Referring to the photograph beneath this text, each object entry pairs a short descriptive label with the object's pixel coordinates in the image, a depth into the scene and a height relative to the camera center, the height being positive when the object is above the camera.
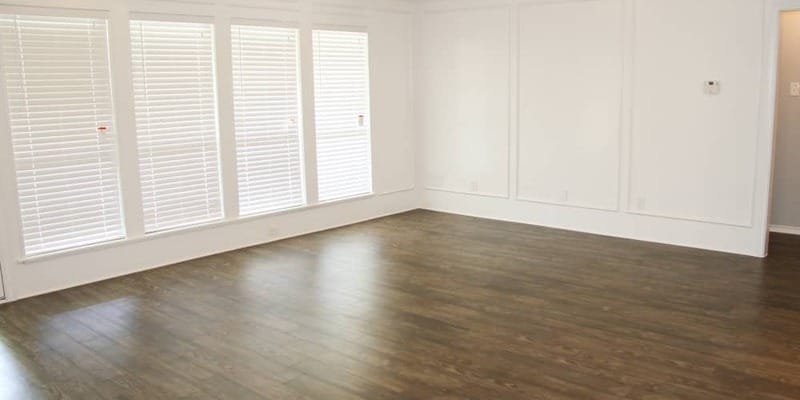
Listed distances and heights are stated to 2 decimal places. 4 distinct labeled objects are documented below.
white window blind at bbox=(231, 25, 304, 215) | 6.36 -0.04
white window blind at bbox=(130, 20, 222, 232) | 5.66 -0.07
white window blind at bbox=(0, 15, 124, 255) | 4.93 -0.10
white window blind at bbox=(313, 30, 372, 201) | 7.11 -0.02
